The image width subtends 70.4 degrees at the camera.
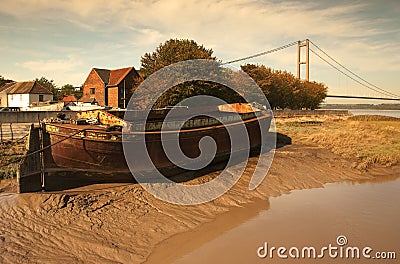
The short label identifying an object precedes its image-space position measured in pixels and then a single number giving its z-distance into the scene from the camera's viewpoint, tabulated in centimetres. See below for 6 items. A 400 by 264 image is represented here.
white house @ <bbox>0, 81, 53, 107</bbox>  3931
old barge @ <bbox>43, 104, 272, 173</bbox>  814
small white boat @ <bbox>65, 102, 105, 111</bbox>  2941
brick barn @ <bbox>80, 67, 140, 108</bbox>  3934
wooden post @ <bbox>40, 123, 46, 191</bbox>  809
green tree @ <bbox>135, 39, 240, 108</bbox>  2069
